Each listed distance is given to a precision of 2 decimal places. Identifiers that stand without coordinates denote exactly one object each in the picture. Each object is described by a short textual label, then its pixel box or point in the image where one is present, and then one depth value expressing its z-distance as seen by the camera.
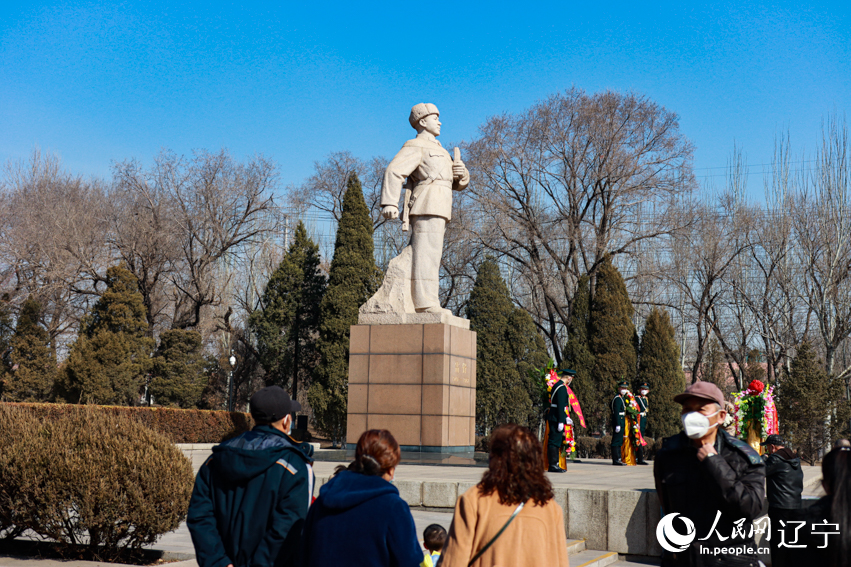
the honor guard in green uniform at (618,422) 14.30
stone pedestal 12.46
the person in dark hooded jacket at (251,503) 3.30
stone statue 12.95
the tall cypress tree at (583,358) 29.00
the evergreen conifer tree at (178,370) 30.27
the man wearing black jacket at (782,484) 6.22
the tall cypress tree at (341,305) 29.62
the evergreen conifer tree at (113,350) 27.91
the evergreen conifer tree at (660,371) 29.42
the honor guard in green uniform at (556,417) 11.66
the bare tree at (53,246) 29.39
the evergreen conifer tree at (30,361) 28.36
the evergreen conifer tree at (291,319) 32.28
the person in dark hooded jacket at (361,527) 2.90
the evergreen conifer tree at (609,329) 28.98
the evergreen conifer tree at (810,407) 24.25
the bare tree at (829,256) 28.91
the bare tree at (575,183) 28.28
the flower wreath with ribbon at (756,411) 11.03
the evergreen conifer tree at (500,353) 30.64
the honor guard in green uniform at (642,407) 15.38
